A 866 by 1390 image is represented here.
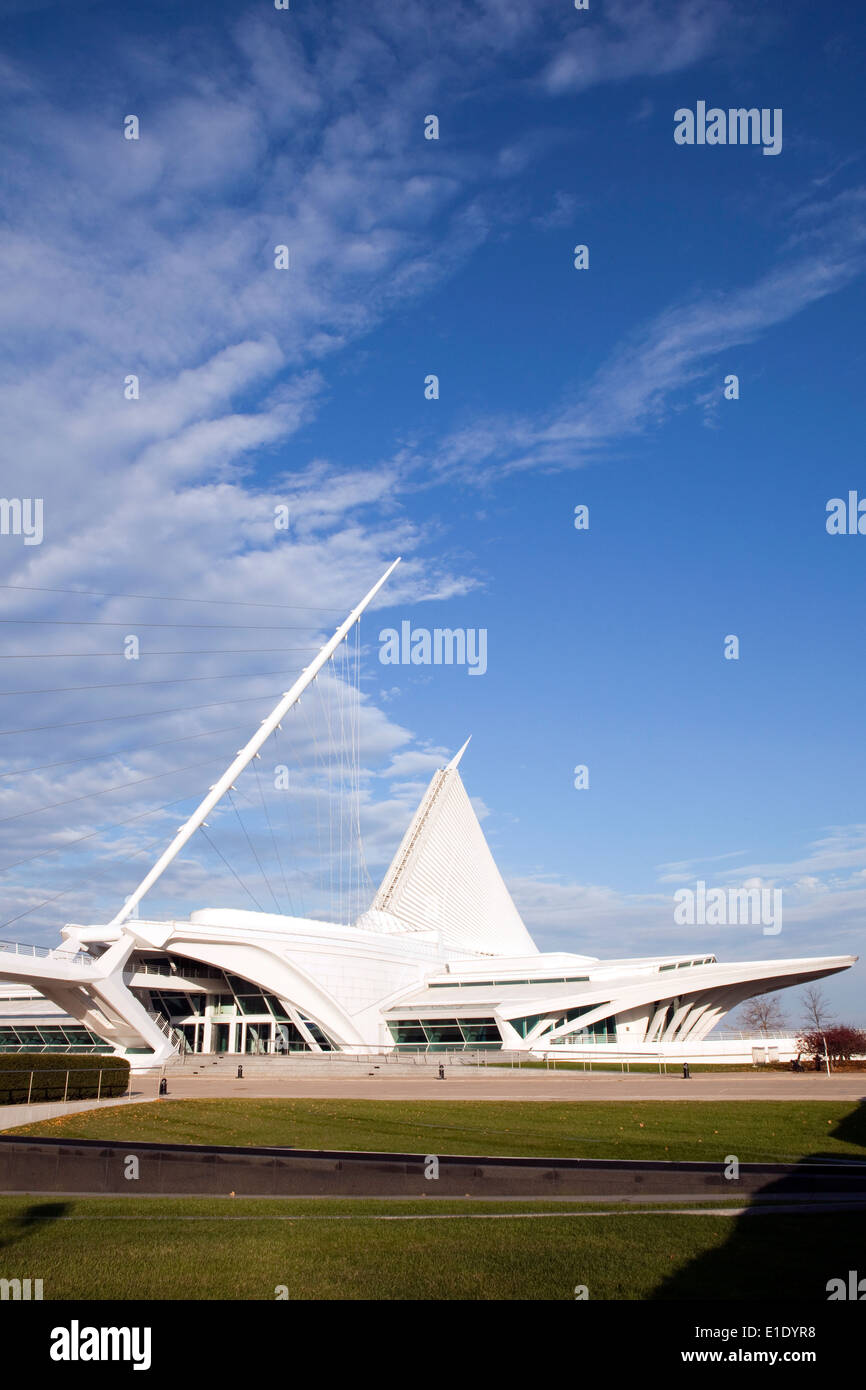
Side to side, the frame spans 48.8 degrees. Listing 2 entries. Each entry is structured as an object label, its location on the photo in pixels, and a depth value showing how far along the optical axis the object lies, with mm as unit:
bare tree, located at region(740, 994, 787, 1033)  106062
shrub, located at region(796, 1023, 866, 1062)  45719
